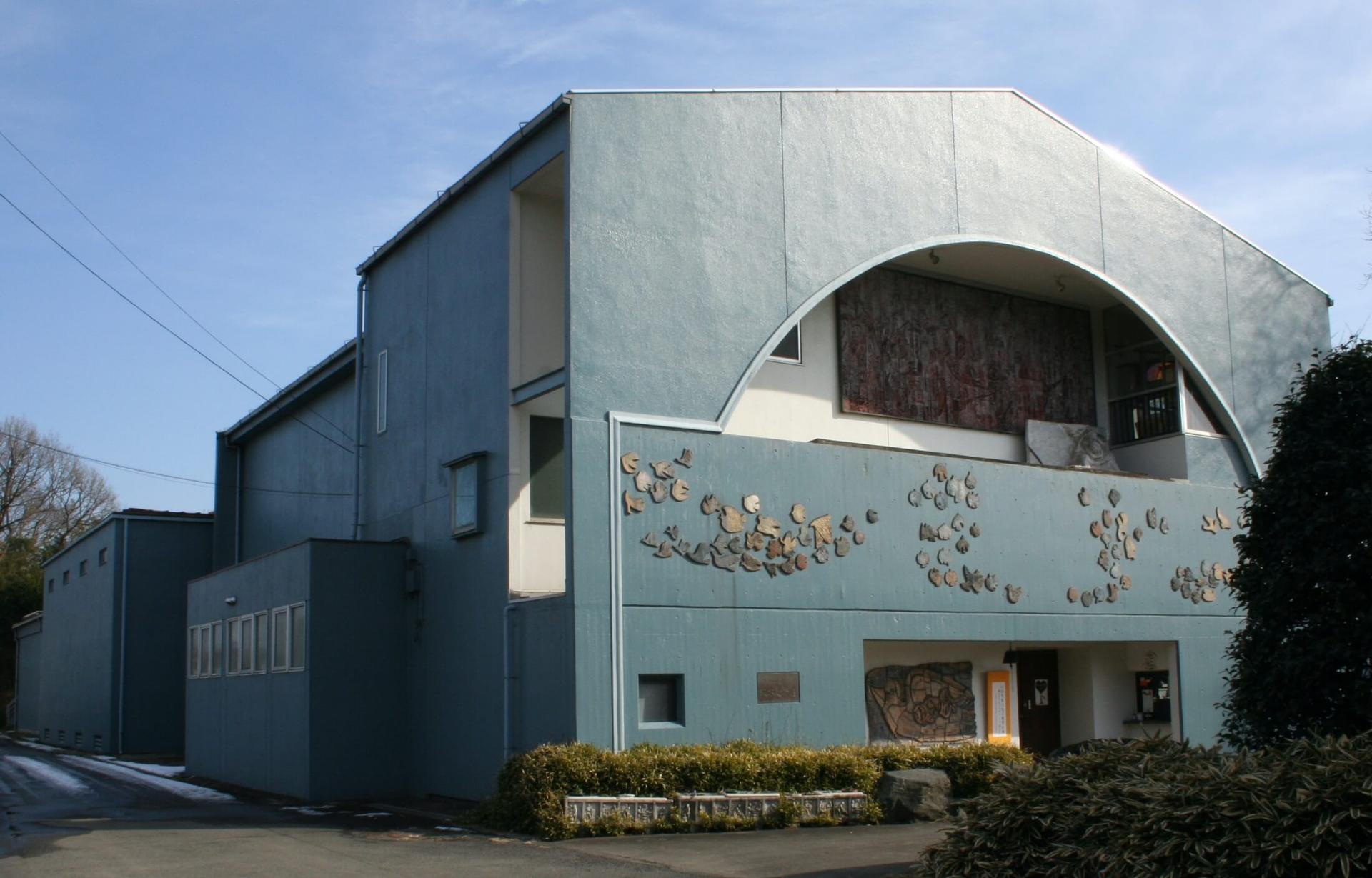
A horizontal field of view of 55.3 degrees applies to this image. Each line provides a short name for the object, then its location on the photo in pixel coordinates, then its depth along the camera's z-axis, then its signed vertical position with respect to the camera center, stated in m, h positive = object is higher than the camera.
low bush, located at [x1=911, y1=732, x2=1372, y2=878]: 7.01 -1.22
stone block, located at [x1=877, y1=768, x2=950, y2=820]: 14.54 -2.00
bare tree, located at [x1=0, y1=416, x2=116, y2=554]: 50.00 +5.30
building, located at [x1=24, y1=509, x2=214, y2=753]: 29.80 +0.03
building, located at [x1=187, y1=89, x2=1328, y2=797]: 15.83 +2.32
